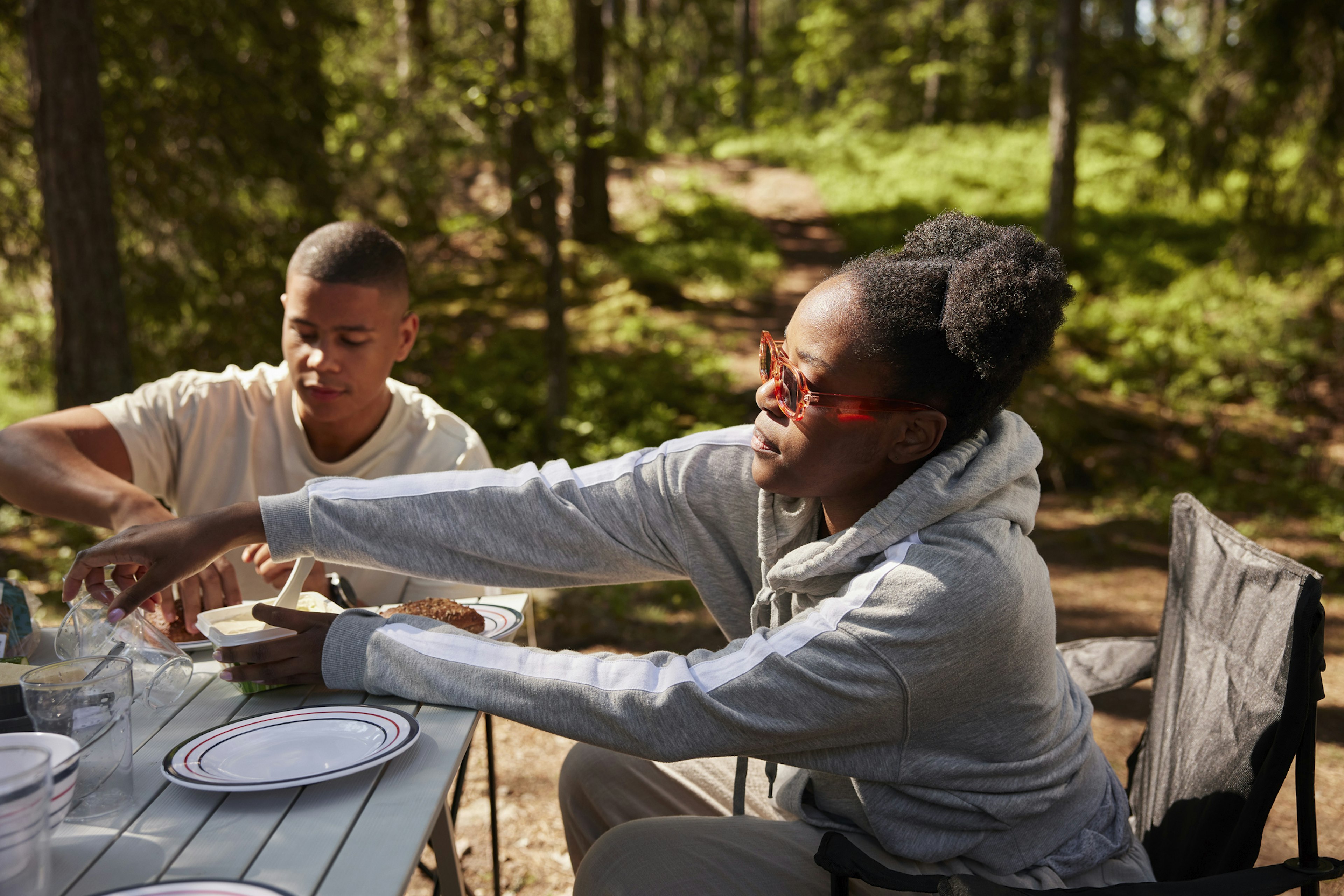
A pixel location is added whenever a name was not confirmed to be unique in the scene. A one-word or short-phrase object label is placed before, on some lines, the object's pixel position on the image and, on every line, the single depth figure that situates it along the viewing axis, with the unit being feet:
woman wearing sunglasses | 5.17
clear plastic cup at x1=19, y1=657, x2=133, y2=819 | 4.57
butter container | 5.83
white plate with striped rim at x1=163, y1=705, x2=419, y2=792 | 4.83
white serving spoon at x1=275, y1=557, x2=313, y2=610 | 6.36
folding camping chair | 5.31
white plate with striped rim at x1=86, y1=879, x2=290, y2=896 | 3.89
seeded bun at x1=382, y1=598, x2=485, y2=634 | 6.76
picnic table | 4.10
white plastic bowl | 4.03
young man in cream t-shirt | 9.10
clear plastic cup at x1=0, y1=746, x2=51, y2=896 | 3.54
